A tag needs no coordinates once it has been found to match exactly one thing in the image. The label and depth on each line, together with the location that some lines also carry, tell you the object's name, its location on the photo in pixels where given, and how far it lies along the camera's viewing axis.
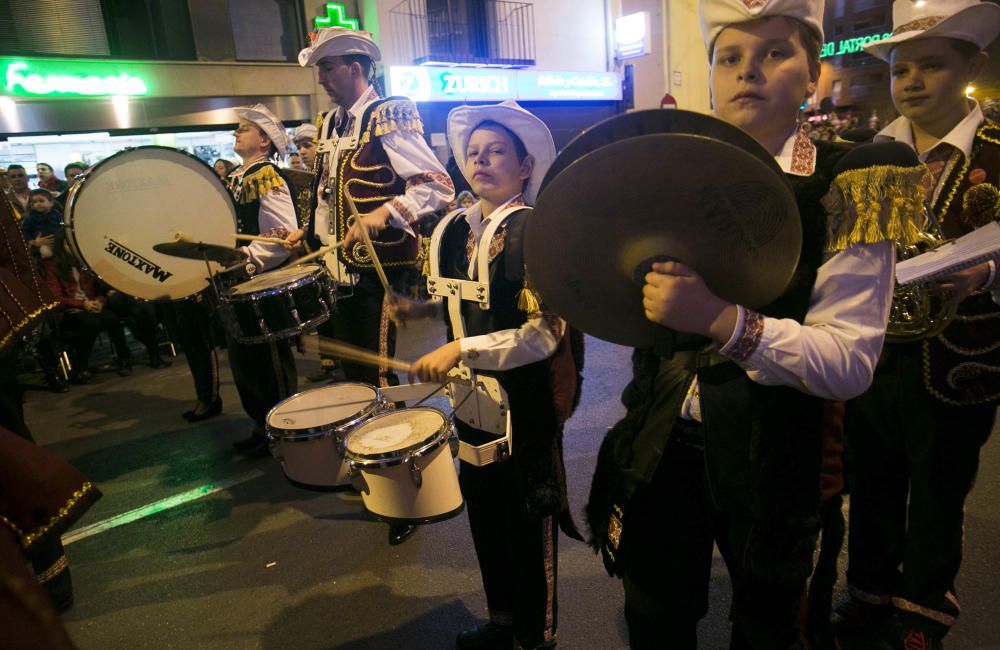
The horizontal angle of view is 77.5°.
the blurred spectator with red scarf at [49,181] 7.68
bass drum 3.31
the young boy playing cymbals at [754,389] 1.09
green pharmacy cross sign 9.83
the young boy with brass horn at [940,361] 1.90
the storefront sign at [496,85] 13.02
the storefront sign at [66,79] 9.02
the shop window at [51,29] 9.14
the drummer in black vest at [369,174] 3.23
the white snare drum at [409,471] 1.90
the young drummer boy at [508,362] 1.80
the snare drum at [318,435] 2.25
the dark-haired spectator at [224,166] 8.58
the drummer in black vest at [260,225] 3.85
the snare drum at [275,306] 3.15
